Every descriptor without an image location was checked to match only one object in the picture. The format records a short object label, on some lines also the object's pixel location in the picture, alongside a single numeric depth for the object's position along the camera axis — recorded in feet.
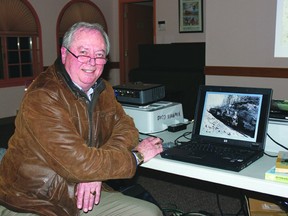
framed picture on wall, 20.12
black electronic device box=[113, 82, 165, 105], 6.58
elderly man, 4.43
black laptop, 4.89
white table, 4.16
